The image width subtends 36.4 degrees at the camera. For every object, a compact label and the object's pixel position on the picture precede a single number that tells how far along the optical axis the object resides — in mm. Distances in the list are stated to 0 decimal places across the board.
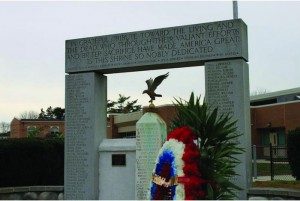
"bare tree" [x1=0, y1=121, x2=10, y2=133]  91000
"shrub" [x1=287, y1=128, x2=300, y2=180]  12749
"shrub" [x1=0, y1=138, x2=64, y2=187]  12320
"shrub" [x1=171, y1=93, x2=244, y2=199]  5996
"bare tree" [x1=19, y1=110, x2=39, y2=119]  95400
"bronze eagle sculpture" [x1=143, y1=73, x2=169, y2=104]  9453
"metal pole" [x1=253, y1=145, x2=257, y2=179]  15985
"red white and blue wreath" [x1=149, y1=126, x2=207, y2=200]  5816
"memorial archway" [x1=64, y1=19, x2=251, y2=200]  9844
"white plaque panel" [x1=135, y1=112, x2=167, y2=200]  9109
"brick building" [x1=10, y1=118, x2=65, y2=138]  60906
